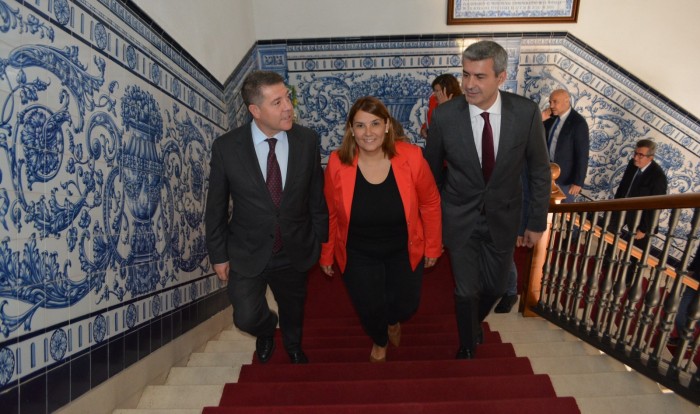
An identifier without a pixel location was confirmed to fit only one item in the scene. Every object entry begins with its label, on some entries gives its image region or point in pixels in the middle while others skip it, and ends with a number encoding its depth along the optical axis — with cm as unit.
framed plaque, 542
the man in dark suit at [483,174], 241
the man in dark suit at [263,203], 238
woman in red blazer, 244
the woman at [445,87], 391
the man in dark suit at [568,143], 462
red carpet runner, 192
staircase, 208
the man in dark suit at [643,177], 471
